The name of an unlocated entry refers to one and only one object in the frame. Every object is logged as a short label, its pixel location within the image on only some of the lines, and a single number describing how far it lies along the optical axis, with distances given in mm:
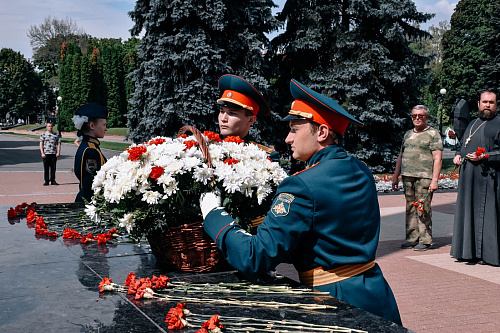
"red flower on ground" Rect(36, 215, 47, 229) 3193
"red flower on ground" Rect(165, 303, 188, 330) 1500
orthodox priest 6445
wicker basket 2061
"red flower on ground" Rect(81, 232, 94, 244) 2791
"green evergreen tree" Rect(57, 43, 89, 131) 55594
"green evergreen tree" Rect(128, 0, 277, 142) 16141
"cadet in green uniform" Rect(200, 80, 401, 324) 1795
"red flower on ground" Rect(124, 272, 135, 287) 1914
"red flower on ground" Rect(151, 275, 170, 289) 1876
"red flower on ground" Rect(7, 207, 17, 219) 3754
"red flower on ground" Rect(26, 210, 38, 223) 3545
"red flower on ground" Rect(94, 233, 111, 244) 2758
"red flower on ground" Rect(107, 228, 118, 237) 2901
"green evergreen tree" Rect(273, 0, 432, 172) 18688
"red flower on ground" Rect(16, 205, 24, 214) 3918
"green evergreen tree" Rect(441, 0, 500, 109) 41594
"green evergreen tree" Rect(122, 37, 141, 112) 55656
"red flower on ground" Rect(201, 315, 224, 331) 1456
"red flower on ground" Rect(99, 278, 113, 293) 1904
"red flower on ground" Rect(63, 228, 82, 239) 2916
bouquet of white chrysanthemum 1990
